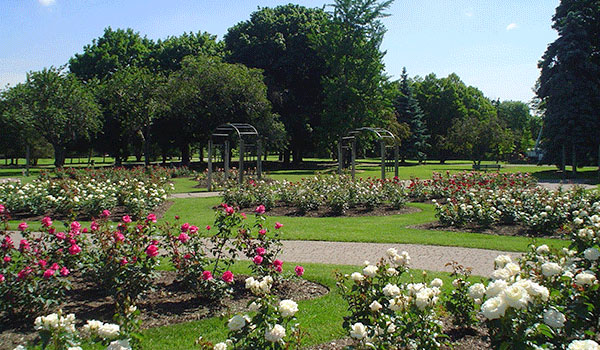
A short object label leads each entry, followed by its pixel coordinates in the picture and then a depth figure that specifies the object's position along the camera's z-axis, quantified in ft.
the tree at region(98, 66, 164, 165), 114.52
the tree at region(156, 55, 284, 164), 109.29
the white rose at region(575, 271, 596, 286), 10.12
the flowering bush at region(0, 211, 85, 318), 14.89
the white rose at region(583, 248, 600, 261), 10.97
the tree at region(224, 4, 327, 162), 130.62
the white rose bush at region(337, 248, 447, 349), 10.11
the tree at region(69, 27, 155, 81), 149.07
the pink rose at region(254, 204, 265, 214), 19.20
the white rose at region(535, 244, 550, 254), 13.39
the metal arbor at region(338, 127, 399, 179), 64.95
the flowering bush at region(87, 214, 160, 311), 15.85
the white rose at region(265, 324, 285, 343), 9.00
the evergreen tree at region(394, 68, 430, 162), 161.68
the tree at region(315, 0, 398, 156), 118.62
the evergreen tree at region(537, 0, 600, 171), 92.94
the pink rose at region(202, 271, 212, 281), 15.81
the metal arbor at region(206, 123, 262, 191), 65.26
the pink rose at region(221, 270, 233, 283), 14.11
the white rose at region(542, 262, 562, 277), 10.47
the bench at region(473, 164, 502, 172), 124.75
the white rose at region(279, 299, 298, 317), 9.29
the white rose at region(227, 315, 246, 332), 9.48
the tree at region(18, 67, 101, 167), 104.53
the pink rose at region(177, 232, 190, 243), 16.83
